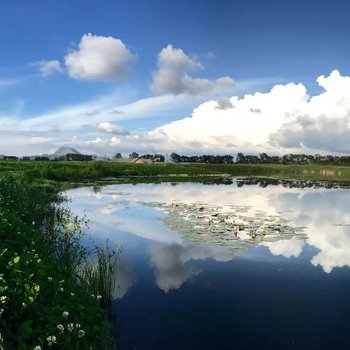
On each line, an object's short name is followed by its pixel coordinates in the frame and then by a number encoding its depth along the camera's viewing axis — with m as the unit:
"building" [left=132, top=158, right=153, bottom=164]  165.00
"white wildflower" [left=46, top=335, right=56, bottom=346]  5.04
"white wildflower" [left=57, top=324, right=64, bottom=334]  5.41
